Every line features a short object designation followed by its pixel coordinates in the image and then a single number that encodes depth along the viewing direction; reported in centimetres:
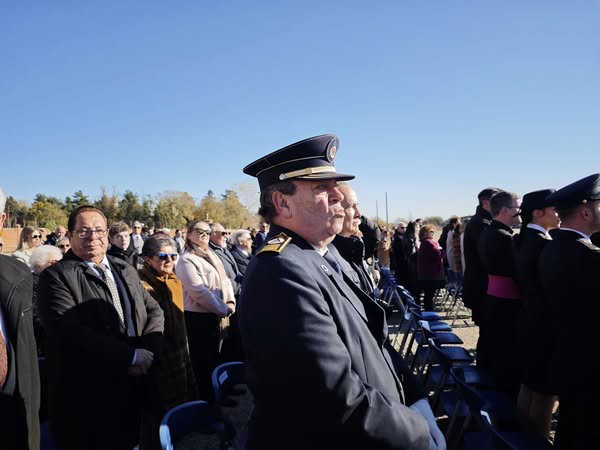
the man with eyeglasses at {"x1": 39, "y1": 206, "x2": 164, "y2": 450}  265
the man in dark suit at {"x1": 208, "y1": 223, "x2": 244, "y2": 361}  547
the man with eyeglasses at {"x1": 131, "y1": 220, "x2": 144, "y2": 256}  1111
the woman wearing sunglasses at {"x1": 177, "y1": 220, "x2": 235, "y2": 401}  440
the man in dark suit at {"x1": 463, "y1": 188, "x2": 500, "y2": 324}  473
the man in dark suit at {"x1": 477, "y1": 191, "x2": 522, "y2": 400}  388
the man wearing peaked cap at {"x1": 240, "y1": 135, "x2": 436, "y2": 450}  125
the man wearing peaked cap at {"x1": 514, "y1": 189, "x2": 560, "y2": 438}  304
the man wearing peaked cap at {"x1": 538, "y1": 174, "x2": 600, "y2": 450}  244
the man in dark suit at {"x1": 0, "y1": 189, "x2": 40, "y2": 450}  205
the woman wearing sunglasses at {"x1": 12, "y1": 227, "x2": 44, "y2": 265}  586
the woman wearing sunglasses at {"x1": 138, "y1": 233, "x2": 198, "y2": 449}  343
